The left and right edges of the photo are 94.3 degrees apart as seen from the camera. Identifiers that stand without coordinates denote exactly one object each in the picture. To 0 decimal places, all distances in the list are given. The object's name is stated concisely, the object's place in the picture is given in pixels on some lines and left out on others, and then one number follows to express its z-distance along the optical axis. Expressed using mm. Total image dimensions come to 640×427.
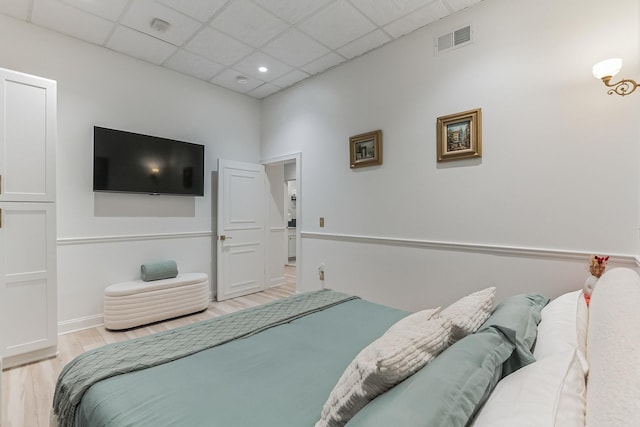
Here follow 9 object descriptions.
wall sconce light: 1776
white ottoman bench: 3119
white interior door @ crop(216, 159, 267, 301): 4184
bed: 683
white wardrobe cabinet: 2373
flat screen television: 3230
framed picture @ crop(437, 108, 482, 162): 2580
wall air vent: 2664
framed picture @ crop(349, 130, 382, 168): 3262
